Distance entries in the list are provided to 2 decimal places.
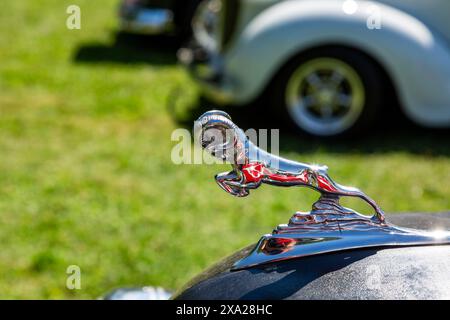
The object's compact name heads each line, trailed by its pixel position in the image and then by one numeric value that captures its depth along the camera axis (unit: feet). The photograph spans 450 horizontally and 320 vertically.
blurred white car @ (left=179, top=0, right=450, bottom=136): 18.19
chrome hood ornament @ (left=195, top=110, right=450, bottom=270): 5.24
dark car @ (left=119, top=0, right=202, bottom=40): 27.66
